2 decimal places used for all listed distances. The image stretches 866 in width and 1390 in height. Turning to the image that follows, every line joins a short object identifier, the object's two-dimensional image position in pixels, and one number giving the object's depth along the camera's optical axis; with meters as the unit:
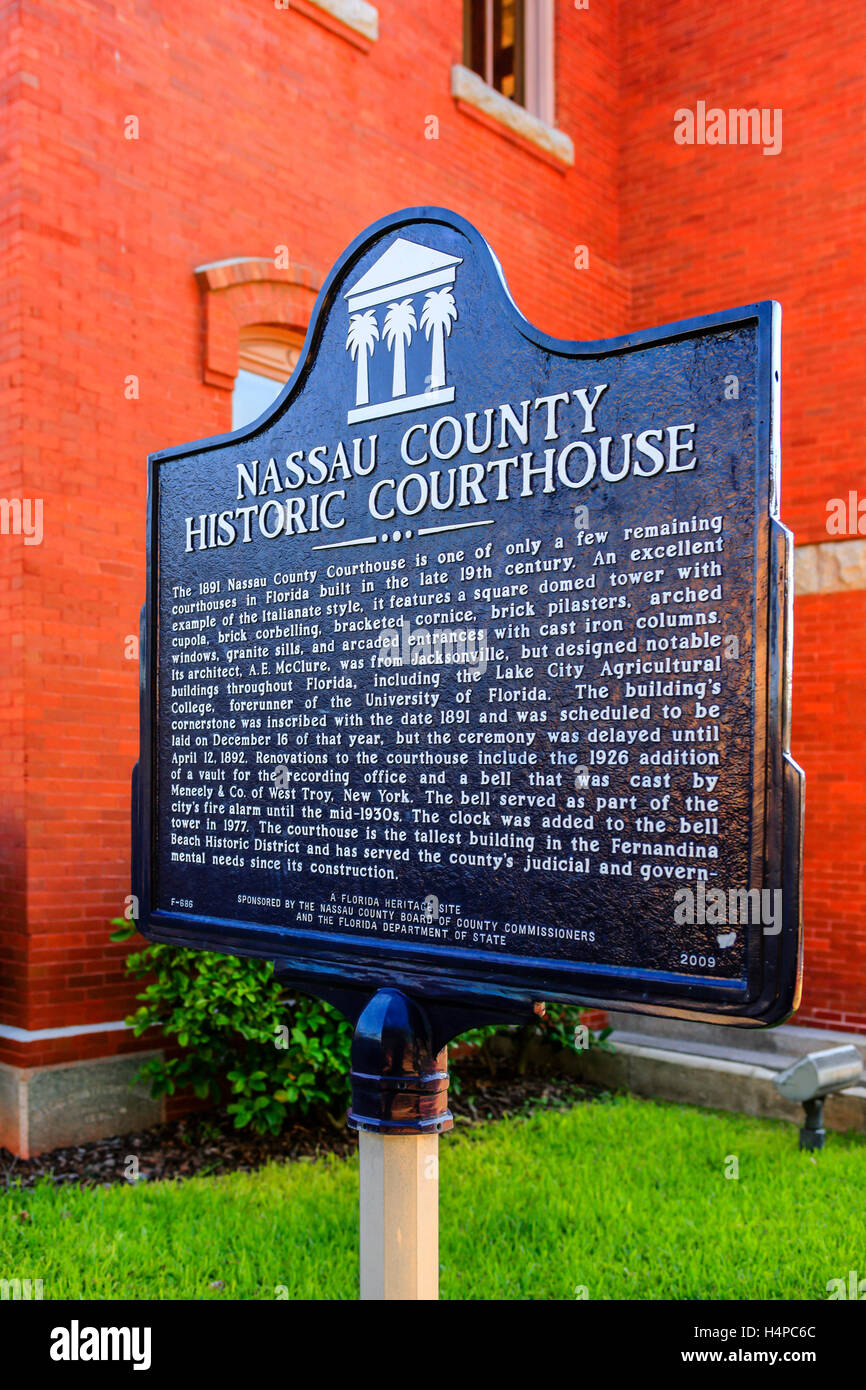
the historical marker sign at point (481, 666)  2.39
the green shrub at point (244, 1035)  5.73
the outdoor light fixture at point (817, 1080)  5.88
